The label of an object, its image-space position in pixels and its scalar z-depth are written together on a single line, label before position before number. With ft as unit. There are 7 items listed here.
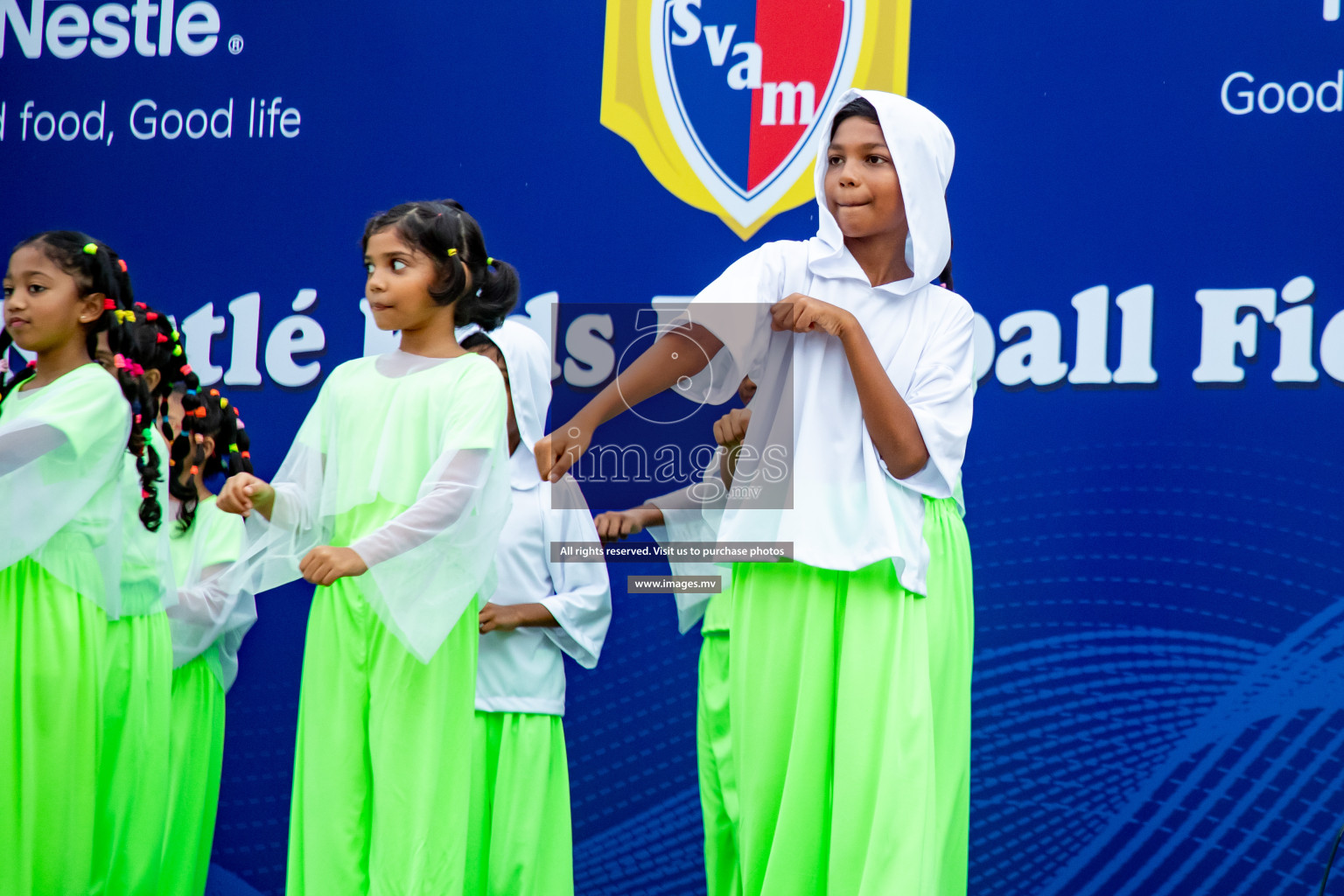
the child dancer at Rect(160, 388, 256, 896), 24.43
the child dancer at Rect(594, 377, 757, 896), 20.71
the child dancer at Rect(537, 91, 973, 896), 15.89
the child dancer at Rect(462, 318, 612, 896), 22.49
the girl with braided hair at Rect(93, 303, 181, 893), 21.31
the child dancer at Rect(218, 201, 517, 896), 18.51
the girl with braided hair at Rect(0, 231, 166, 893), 19.56
